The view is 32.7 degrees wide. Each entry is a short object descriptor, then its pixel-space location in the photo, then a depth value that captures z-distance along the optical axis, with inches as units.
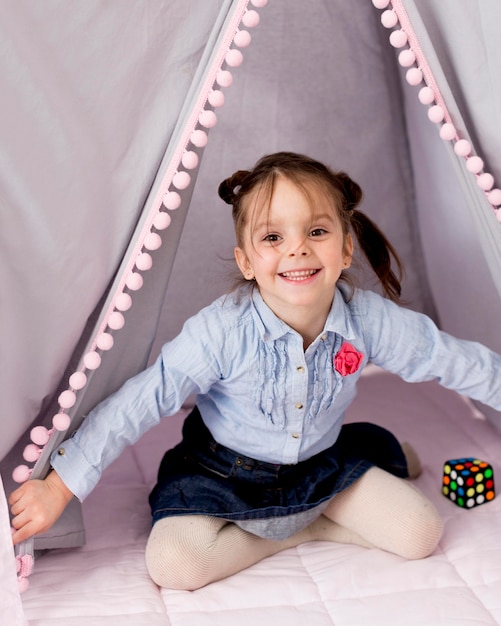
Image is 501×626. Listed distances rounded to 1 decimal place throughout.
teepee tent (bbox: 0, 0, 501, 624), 49.3
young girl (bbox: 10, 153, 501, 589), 54.2
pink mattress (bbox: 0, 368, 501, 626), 50.4
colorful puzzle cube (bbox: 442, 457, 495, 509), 62.2
